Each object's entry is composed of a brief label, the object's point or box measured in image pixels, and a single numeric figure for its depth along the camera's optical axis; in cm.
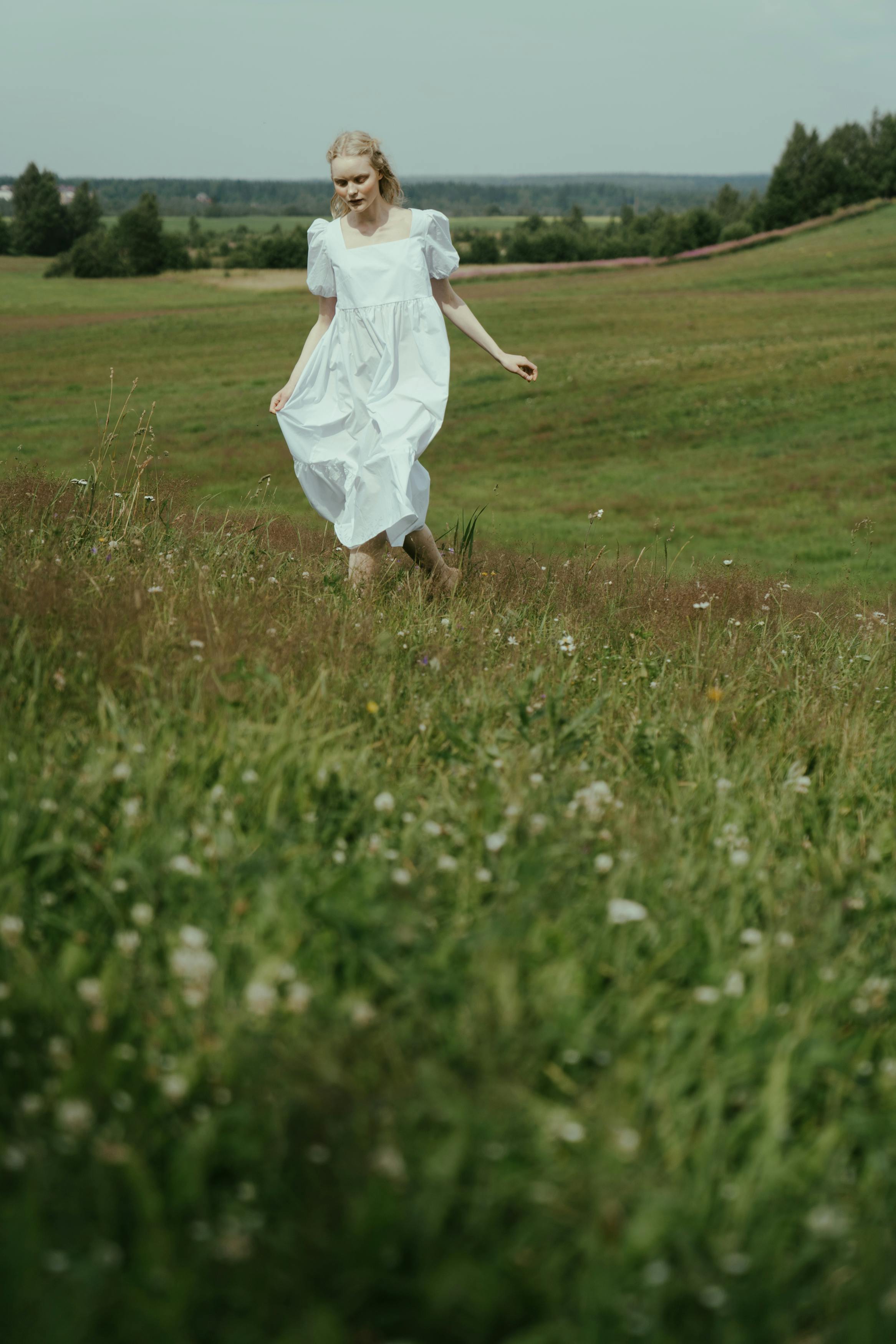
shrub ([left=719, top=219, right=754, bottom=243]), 9500
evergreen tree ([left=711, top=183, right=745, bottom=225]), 13225
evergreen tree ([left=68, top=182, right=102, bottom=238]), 11031
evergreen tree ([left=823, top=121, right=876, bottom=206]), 9350
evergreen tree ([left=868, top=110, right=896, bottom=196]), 9356
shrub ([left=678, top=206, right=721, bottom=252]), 9612
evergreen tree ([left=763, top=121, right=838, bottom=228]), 9319
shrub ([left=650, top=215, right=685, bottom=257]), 9538
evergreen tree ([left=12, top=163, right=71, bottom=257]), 10800
